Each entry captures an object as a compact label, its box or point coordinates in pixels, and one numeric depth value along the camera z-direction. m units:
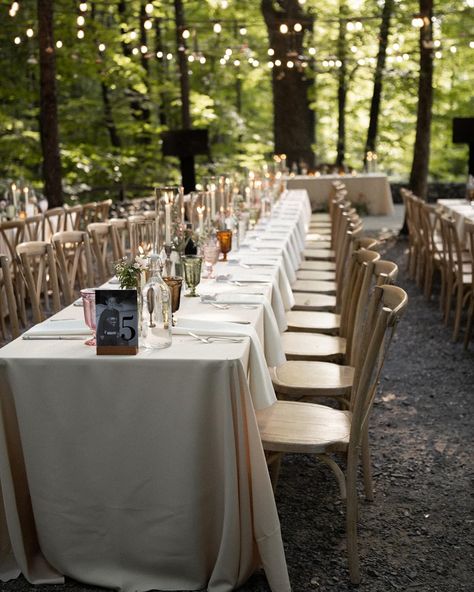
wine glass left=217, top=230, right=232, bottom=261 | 5.12
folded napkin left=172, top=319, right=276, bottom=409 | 3.10
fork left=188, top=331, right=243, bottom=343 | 3.03
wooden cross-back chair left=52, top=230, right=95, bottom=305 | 4.81
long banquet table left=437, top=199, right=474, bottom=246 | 8.03
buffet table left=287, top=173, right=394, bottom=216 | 14.38
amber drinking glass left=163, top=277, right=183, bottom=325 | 3.55
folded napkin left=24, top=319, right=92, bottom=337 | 3.15
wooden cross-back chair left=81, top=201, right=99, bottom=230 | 9.23
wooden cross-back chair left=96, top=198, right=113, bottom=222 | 9.78
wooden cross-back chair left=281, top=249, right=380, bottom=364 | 3.89
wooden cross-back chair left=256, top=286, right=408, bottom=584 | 2.92
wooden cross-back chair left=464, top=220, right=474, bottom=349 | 5.96
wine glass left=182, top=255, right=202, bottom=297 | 3.95
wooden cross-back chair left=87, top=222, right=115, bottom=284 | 5.74
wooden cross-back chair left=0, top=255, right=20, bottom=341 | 4.14
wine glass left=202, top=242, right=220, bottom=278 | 4.50
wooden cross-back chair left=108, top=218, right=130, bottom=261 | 6.29
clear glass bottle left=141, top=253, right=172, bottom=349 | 2.99
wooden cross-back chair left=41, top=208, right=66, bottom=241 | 8.12
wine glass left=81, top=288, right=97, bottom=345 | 3.09
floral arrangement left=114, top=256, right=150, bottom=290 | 3.27
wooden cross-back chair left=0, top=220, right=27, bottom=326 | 6.39
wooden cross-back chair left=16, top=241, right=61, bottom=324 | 4.41
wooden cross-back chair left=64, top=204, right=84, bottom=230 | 8.80
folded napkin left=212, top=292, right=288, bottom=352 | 3.69
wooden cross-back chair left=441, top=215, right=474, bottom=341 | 6.29
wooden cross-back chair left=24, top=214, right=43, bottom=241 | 7.79
